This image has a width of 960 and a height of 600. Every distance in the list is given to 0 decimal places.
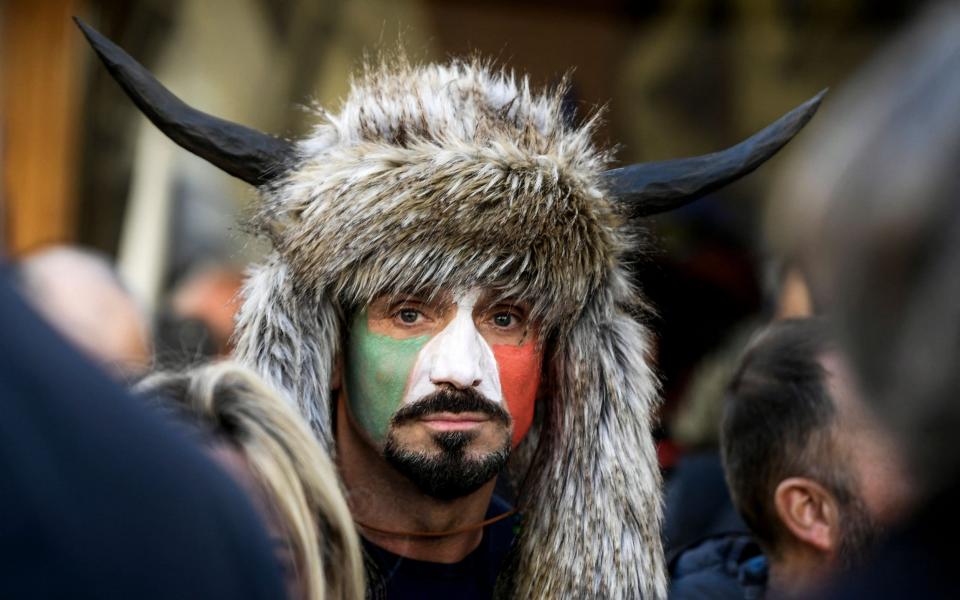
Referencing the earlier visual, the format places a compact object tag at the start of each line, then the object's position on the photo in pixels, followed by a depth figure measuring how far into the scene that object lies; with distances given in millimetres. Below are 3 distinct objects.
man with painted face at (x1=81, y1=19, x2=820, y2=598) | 3781
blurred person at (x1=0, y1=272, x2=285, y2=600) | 2557
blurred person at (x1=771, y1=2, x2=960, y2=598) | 2719
